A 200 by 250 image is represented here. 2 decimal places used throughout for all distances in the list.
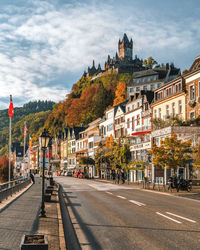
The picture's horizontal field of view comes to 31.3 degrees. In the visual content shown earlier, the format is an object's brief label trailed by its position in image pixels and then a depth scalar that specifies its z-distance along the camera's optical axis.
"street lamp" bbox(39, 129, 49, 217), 15.72
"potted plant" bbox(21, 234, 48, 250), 6.80
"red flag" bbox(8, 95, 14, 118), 33.33
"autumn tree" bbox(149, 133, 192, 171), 32.28
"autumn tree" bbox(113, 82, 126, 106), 119.53
